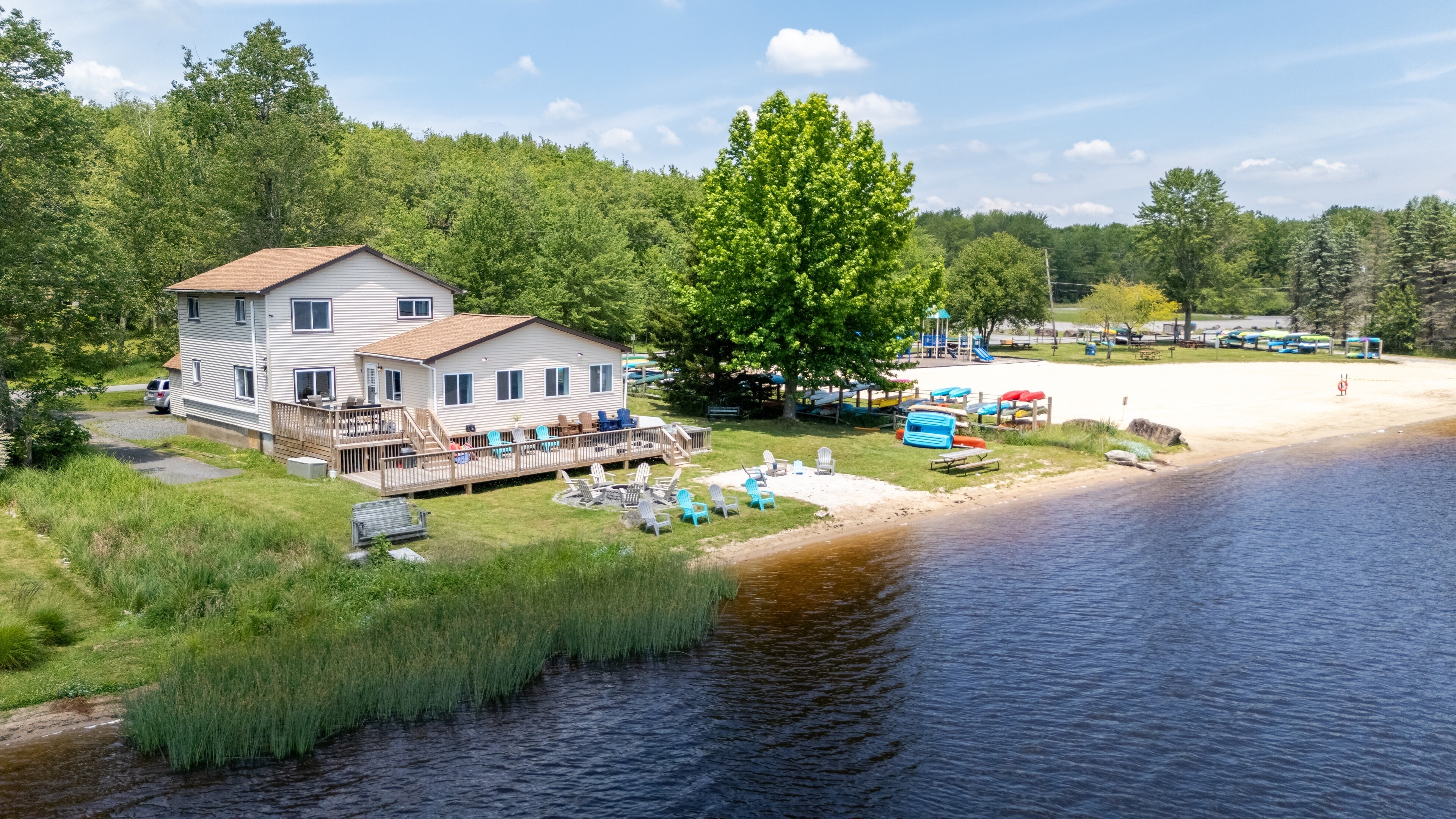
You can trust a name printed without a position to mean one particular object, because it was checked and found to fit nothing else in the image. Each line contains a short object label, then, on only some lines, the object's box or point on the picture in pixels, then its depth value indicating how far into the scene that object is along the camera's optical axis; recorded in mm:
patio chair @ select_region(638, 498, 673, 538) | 24875
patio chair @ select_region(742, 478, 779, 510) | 27562
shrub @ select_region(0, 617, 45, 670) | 16031
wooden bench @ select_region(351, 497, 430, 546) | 21844
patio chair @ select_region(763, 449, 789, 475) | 32125
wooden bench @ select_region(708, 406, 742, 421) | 42875
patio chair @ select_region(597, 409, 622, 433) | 33562
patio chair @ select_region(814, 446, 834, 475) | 32562
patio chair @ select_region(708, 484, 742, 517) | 26844
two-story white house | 30344
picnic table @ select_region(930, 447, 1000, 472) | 33938
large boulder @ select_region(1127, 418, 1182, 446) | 40844
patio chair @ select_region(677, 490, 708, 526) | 26141
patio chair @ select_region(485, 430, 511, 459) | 28969
